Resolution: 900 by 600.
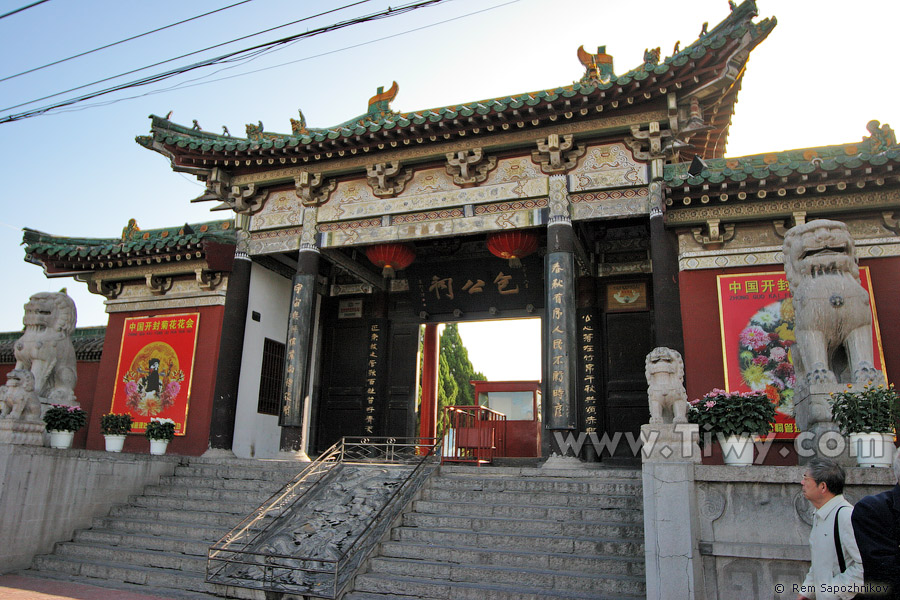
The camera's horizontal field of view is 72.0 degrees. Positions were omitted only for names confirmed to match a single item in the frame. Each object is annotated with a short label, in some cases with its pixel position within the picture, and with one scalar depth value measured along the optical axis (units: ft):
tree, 88.89
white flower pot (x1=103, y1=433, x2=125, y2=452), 29.91
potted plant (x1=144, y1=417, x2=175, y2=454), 30.32
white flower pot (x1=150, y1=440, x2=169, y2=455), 30.41
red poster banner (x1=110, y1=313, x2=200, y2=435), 34.53
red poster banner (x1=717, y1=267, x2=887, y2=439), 25.72
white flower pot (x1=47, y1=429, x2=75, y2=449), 26.27
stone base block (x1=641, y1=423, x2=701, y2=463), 15.44
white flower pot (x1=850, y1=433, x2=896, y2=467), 15.02
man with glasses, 8.54
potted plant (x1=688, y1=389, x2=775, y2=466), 17.26
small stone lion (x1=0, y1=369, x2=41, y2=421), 23.90
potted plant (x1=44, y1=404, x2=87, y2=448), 26.27
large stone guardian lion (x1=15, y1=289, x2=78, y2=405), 28.09
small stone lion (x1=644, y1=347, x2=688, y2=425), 18.55
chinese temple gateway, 26.55
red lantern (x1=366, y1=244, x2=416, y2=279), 32.83
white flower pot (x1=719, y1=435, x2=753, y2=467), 17.08
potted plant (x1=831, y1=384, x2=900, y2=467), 15.10
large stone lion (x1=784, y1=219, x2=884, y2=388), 17.61
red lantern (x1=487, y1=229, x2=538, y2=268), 30.27
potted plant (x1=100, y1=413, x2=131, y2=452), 29.89
